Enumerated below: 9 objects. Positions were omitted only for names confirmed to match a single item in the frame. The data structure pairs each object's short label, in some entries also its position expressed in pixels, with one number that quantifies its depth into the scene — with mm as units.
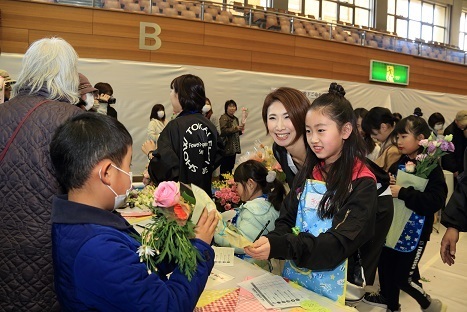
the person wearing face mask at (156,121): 5816
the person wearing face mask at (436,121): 6004
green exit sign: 9875
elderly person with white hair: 1456
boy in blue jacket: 1014
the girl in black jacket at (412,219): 2787
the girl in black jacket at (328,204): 1576
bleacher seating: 7188
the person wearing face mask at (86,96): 2268
